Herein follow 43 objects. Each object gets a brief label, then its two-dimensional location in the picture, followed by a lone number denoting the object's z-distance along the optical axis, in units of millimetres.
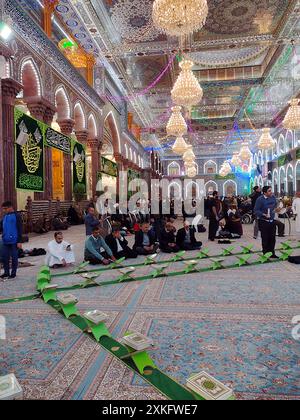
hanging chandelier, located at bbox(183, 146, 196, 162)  14948
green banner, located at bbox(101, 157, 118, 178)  12297
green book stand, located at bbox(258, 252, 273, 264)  4359
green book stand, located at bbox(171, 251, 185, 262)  4576
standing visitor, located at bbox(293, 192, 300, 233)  6887
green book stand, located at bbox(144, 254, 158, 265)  4406
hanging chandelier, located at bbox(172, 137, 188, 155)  11008
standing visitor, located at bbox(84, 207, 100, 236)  5020
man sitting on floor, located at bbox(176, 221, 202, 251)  5582
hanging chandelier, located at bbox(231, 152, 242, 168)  16953
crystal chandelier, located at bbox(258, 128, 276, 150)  10688
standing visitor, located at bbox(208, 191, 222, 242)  6578
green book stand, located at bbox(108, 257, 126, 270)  4232
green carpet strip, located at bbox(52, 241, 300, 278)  4020
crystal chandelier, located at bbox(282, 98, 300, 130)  8484
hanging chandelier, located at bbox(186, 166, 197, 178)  18670
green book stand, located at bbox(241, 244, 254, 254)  4953
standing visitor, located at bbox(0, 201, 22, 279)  3641
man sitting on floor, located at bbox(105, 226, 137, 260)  4855
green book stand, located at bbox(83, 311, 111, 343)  2035
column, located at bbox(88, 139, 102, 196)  11371
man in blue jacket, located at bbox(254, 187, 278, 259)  4508
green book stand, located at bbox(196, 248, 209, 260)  4809
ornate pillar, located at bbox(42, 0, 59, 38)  7367
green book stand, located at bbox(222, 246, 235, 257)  4945
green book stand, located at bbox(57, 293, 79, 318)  2444
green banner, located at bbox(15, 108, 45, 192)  6457
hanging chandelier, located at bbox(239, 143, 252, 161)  14382
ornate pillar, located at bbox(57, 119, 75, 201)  9188
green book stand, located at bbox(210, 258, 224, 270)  4049
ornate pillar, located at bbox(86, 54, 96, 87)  9789
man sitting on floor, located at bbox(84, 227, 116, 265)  4375
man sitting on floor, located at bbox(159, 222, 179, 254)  5418
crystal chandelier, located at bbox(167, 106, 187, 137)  8445
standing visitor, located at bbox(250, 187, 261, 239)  6785
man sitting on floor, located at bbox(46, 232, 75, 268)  4332
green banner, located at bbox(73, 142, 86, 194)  9875
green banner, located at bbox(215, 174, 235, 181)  28412
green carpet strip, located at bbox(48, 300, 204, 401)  1417
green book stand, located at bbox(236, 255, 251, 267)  4203
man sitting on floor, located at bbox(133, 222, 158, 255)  5211
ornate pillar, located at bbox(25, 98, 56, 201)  7473
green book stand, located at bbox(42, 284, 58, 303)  2840
